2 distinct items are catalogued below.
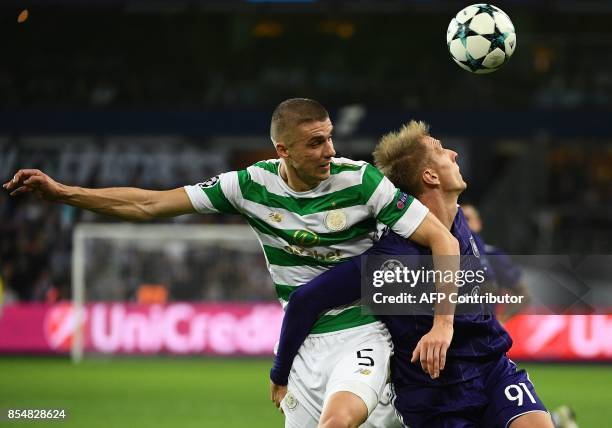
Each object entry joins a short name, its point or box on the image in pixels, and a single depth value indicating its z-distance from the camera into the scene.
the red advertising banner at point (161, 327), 33.78
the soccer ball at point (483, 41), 12.12
